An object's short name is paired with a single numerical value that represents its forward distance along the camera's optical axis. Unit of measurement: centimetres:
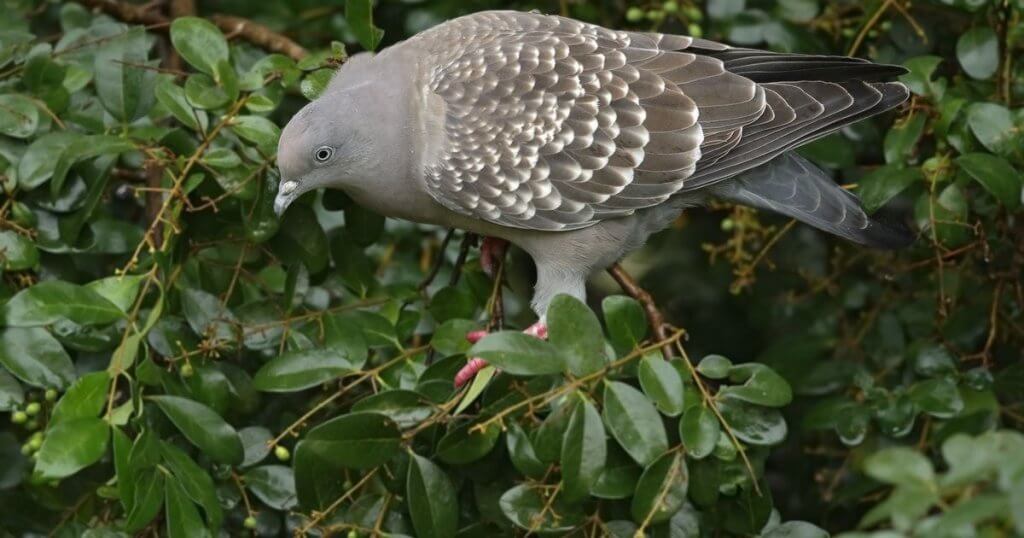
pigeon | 624
